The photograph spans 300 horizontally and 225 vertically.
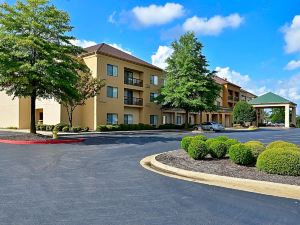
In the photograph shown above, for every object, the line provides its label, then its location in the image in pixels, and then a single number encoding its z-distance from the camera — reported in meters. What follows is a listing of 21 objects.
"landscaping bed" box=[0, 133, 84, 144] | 14.04
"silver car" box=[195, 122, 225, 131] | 31.22
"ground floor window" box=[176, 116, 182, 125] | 37.78
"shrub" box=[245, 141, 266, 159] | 7.59
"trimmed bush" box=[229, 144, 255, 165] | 7.34
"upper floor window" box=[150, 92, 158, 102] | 32.97
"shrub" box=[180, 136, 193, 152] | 9.31
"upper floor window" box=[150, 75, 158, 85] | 33.28
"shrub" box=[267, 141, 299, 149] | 7.64
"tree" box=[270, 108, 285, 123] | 77.43
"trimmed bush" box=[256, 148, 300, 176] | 6.23
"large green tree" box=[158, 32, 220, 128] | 29.94
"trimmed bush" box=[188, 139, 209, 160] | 8.32
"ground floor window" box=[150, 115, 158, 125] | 32.94
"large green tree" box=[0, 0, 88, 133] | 14.04
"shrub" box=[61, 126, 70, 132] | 23.71
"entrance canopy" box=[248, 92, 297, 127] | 45.98
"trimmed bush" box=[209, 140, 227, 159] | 8.45
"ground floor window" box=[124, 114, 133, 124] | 29.94
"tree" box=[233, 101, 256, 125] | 40.02
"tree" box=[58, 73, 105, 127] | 23.56
